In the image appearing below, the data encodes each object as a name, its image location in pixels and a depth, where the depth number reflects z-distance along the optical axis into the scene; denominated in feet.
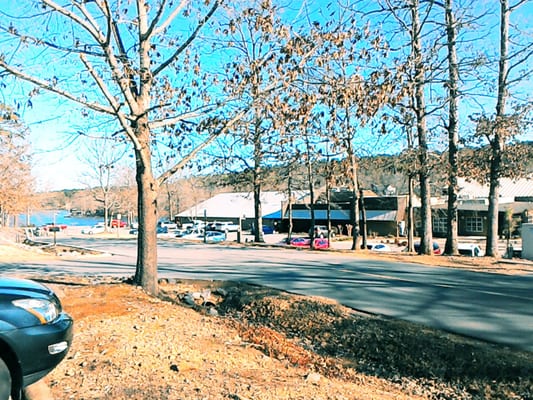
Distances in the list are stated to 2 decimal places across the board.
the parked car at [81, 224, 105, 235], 198.08
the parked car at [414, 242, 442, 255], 95.31
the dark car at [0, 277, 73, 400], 12.12
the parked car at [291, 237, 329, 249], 114.49
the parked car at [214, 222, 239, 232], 197.63
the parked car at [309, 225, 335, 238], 159.36
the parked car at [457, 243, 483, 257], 86.57
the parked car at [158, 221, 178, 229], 231.50
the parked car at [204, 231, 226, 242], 140.28
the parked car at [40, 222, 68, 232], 189.98
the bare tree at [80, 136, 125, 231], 186.70
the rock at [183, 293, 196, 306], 29.36
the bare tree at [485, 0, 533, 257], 51.85
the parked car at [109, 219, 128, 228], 253.16
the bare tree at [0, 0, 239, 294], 26.03
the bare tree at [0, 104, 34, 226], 96.84
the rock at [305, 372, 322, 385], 14.61
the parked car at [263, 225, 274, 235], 202.28
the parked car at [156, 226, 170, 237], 206.59
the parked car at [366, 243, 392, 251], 109.94
